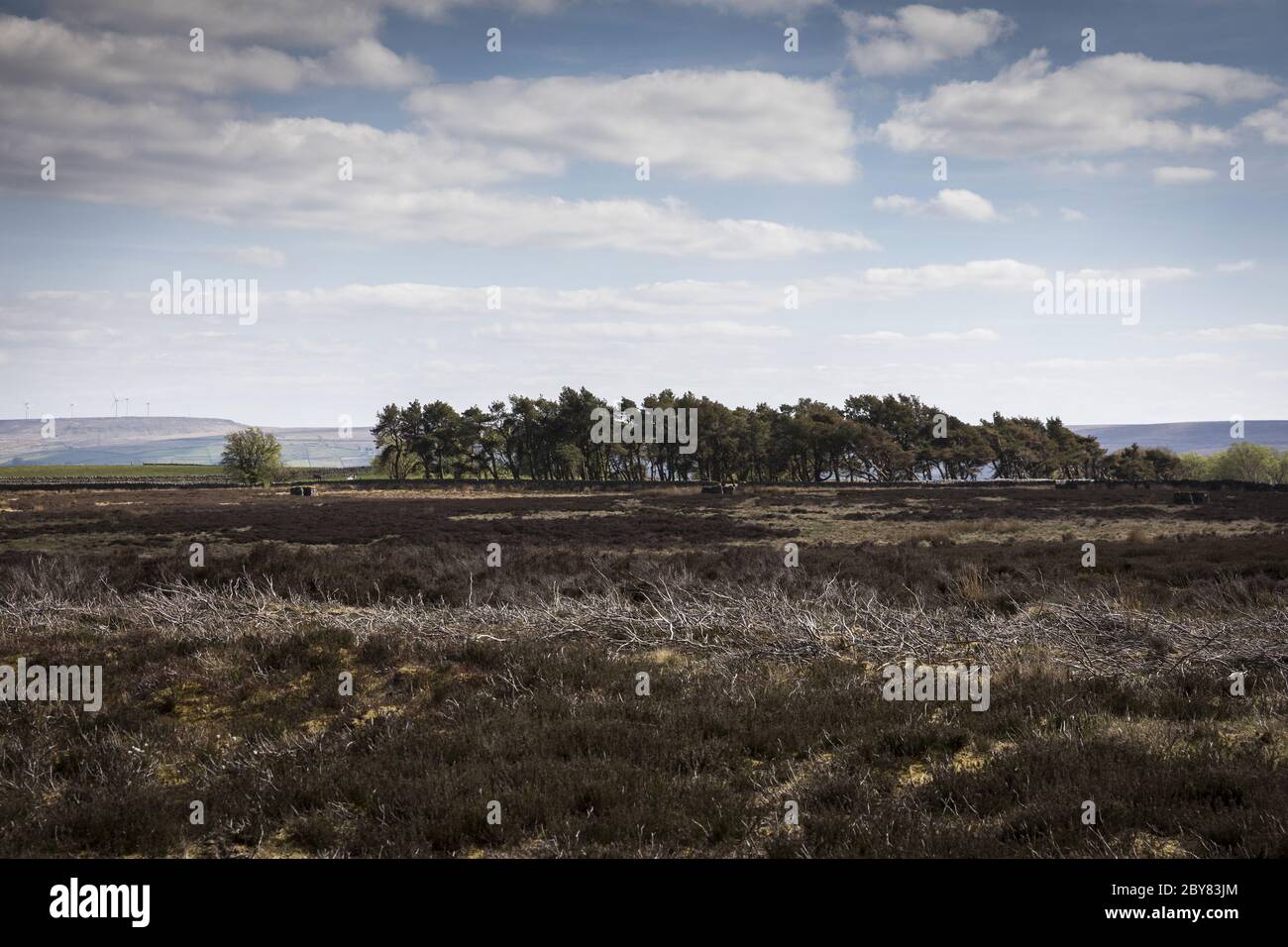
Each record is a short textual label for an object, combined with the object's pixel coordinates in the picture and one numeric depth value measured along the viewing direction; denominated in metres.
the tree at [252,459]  102.50
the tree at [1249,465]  118.75
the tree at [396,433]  109.38
